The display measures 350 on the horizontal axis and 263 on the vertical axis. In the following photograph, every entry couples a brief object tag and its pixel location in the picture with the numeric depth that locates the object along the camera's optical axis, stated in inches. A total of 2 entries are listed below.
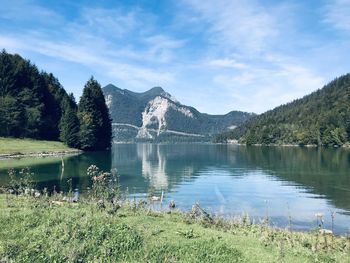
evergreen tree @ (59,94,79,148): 5762.8
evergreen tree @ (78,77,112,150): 6078.7
